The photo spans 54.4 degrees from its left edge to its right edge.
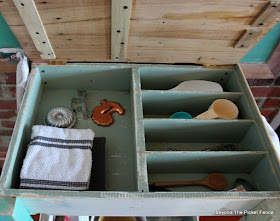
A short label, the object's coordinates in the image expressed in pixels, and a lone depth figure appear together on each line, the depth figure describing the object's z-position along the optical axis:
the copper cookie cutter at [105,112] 1.06
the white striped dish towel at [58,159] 0.85
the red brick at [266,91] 1.36
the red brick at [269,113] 1.49
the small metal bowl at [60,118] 1.01
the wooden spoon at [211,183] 0.95
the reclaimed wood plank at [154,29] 0.83
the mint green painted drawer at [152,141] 0.79
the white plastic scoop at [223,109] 1.00
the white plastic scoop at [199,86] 1.07
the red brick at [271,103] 1.44
